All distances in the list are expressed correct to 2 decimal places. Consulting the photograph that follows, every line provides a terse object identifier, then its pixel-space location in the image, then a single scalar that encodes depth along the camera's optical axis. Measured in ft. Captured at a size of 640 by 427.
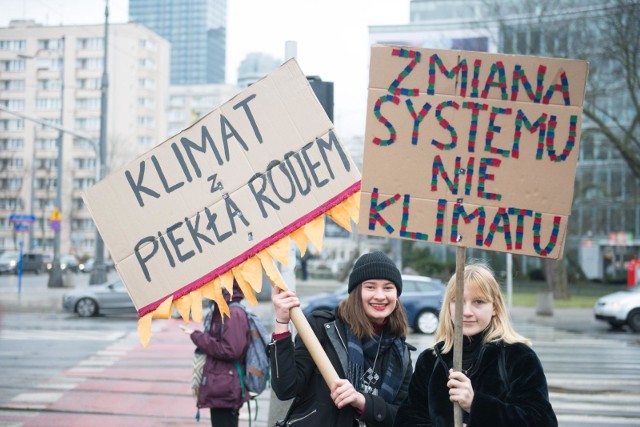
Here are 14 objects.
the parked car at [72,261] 211.43
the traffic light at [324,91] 22.55
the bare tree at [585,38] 74.33
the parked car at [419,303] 62.69
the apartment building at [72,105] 151.53
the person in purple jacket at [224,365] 18.31
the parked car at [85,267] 220.43
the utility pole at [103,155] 96.27
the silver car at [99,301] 74.33
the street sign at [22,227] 107.34
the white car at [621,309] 69.62
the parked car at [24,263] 180.23
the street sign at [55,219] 100.17
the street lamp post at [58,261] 115.03
